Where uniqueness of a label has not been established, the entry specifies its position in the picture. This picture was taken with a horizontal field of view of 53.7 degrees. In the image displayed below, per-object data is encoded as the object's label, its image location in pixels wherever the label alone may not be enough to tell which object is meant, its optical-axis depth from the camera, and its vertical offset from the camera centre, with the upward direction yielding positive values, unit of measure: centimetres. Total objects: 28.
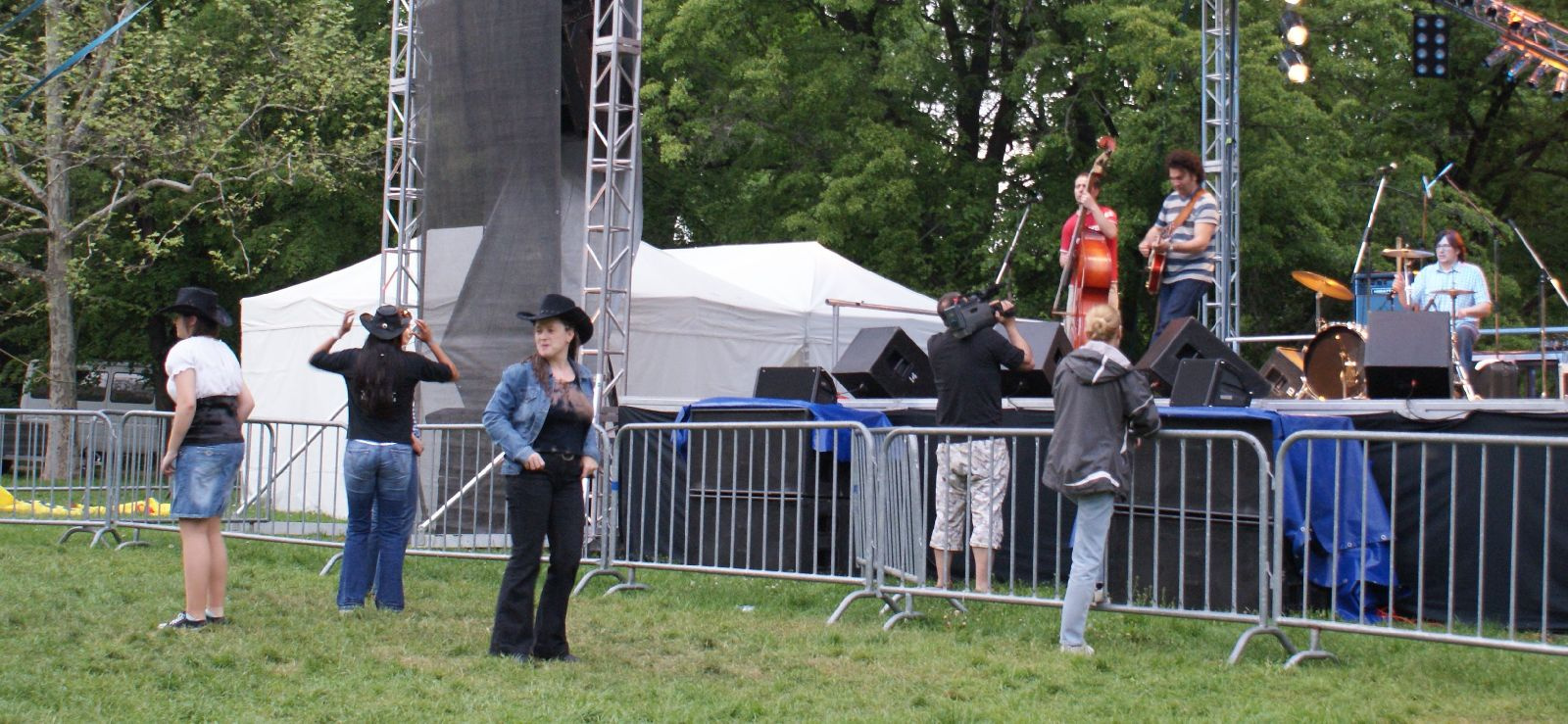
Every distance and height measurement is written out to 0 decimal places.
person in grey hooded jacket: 720 -20
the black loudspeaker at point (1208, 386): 948 +13
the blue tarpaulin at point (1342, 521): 849 -61
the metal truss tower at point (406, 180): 1448 +198
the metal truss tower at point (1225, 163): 1582 +259
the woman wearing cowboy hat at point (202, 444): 787 -32
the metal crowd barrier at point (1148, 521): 819 -65
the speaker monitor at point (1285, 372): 1363 +34
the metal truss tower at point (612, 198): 1238 +160
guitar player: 1095 +117
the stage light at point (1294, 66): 1812 +409
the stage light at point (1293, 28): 1747 +437
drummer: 1260 +102
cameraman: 880 -8
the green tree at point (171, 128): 2175 +367
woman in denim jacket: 700 -39
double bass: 1123 +98
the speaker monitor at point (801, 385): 1182 +9
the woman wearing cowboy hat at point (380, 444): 870 -33
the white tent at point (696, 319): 1695 +84
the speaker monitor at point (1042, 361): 1181 +33
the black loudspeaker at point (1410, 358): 945 +34
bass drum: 1210 +39
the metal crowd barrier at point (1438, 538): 843 -69
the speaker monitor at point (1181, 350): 1022 +38
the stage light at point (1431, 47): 1956 +464
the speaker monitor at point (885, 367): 1193 +25
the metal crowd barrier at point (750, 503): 948 -69
